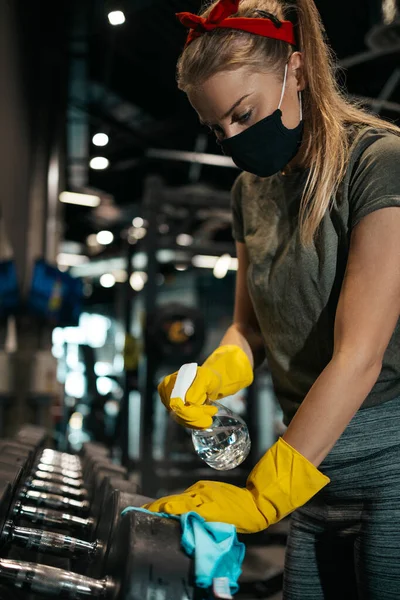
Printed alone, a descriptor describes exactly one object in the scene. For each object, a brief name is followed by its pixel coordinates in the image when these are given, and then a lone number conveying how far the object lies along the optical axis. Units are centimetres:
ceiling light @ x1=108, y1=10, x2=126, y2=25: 329
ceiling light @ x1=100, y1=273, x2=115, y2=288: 1282
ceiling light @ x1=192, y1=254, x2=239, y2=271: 1115
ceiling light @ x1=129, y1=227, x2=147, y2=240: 693
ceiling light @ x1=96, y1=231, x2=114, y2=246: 1027
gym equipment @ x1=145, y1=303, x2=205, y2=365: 578
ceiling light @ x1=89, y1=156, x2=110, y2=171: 646
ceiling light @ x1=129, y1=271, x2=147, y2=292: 1288
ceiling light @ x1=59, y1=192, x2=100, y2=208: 891
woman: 98
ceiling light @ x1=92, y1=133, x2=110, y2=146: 521
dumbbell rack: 80
